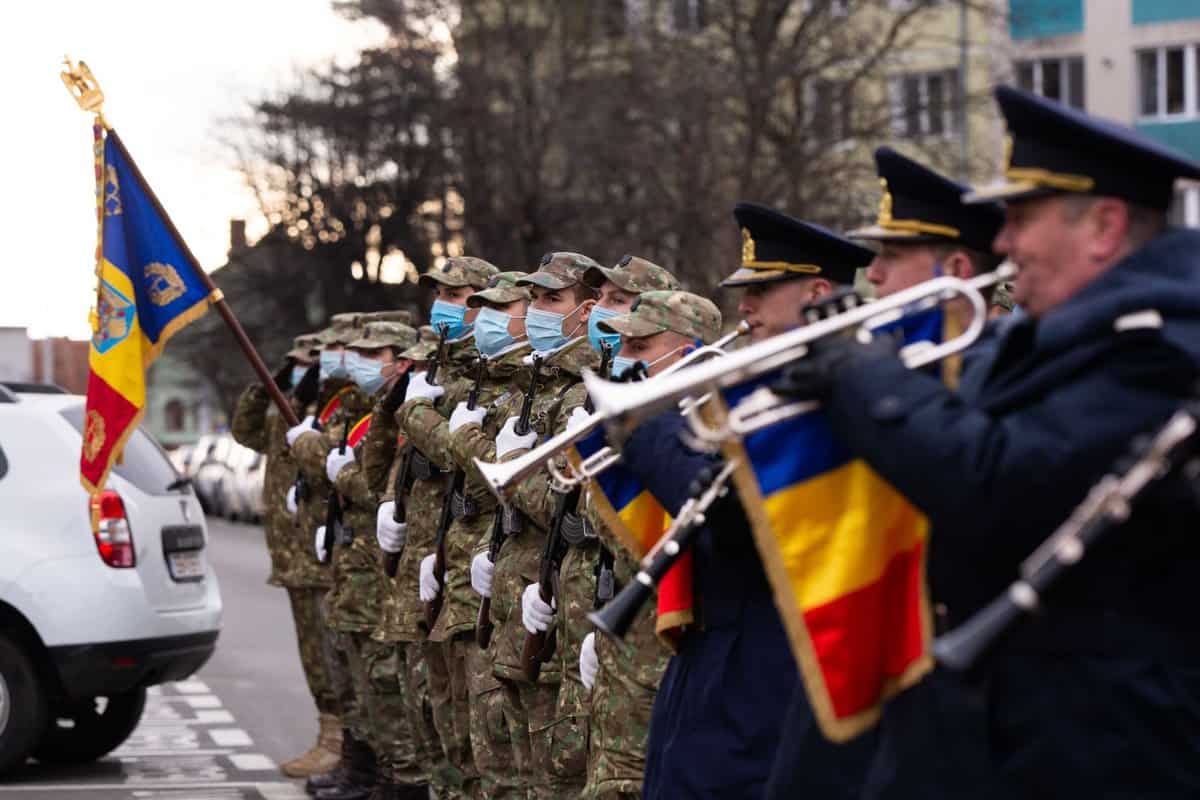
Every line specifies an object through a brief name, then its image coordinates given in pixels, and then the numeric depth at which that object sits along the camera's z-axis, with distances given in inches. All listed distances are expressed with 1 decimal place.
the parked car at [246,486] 1510.8
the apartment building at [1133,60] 1817.2
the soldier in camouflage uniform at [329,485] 427.5
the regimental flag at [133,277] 446.6
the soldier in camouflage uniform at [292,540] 461.1
